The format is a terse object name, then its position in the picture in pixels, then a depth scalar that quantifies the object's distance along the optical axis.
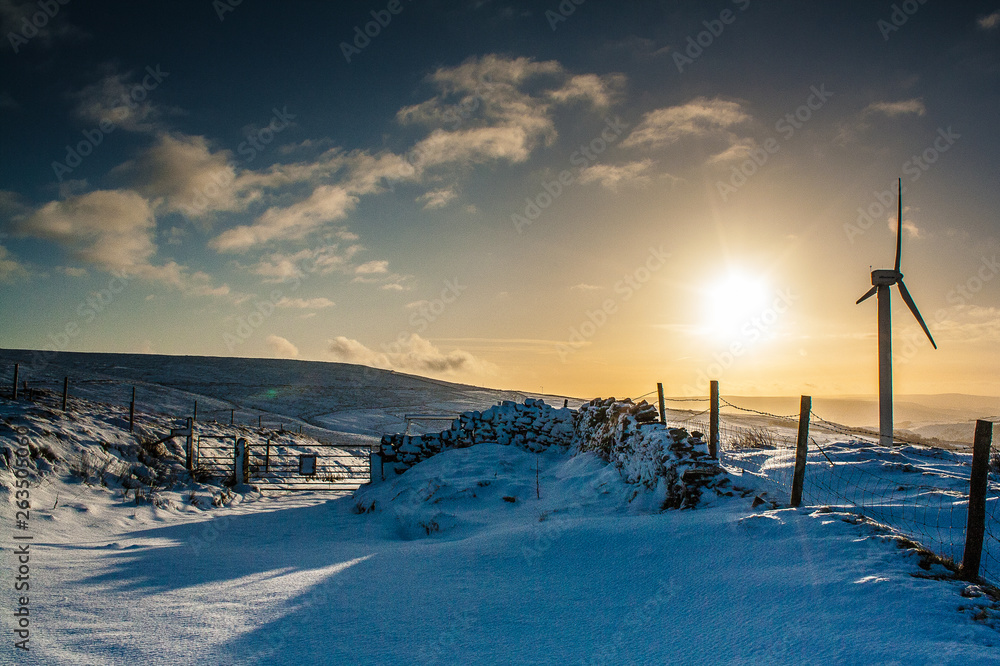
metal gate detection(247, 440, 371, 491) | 17.53
